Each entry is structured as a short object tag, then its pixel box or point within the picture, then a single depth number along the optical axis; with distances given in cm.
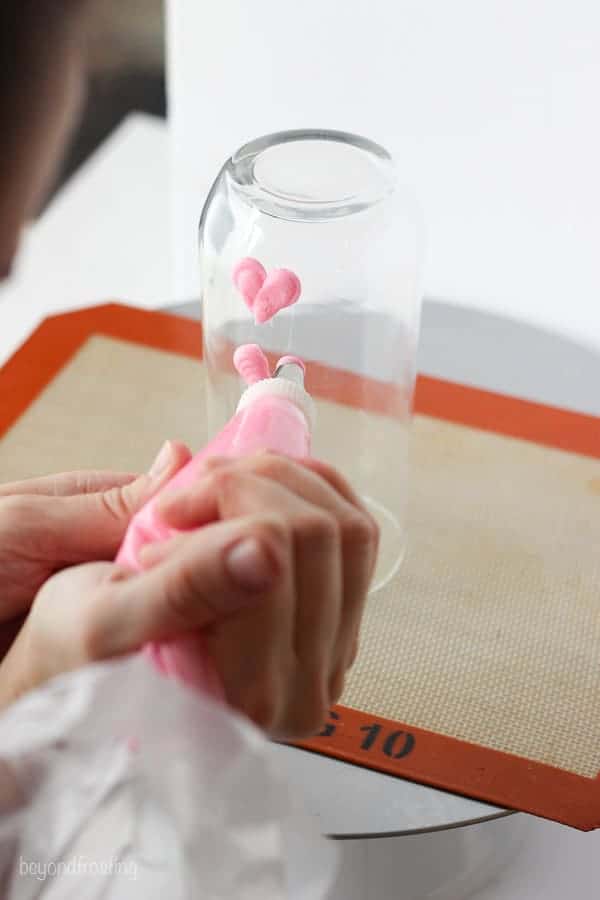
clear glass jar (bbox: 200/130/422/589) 83
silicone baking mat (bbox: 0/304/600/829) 78
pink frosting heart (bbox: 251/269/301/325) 80
